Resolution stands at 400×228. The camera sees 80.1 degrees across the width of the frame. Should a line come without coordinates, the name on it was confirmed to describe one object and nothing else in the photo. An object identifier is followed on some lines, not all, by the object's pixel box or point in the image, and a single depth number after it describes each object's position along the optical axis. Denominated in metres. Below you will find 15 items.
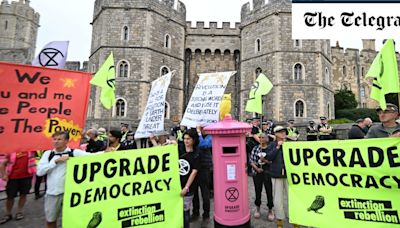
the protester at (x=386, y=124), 3.63
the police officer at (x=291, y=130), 8.52
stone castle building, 18.98
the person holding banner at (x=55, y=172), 3.14
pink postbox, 3.64
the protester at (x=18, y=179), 4.45
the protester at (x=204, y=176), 4.21
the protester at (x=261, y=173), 4.35
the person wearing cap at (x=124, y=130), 8.37
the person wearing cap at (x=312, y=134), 9.29
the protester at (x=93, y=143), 5.57
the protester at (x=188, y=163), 3.55
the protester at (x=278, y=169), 3.85
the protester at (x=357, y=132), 5.51
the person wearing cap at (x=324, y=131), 8.34
